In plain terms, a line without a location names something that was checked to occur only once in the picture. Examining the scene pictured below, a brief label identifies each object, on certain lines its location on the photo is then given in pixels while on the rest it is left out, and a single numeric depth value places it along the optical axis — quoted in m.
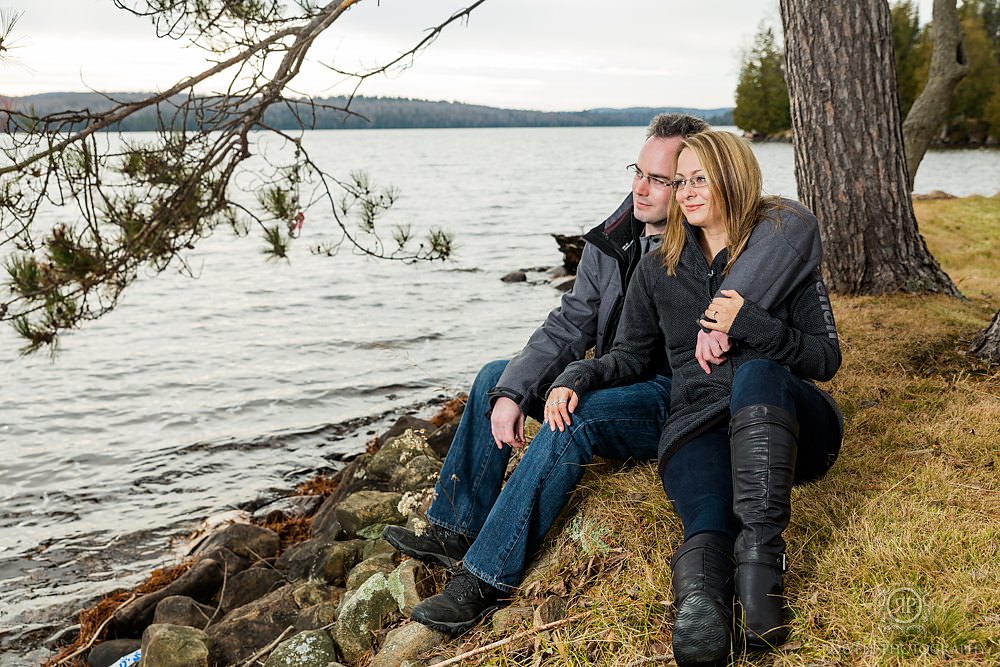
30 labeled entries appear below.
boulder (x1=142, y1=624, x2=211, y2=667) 3.66
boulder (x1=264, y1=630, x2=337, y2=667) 3.21
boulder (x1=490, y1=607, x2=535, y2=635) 2.77
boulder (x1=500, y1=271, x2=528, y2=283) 15.72
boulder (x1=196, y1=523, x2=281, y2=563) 5.23
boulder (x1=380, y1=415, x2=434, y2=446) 6.62
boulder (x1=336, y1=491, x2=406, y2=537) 4.51
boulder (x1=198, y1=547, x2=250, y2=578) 4.88
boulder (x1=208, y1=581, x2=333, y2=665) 3.72
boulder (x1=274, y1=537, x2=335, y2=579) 4.39
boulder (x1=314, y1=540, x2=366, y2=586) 4.14
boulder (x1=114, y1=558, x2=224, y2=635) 4.61
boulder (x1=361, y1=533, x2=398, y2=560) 4.14
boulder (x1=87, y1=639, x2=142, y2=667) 4.30
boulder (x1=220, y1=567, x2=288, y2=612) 4.54
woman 2.34
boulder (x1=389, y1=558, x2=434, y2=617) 3.28
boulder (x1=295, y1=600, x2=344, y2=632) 3.54
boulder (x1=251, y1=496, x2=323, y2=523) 6.10
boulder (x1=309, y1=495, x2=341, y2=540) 4.68
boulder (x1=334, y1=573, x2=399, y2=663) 3.25
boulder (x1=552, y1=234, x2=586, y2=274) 14.54
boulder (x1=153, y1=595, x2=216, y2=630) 4.33
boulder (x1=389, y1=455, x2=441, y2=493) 4.82
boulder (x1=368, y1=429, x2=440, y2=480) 5.37
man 2.86
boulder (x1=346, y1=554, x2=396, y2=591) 3.81
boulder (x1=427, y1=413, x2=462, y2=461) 5.67
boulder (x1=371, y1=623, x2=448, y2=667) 2.91
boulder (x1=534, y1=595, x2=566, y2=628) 2.73
